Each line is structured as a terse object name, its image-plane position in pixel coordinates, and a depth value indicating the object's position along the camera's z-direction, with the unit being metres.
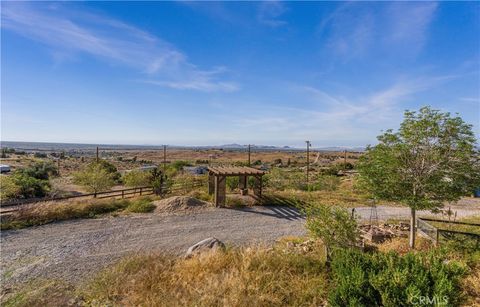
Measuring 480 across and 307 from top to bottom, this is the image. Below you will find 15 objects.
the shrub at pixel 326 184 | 24.90
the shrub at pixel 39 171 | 28.40
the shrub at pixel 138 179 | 20.92
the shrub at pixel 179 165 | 40.99
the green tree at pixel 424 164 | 7.52
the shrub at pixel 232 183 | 21.27
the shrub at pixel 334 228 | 6.87
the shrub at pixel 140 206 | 14.65
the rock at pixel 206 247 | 7.74
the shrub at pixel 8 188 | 15.03
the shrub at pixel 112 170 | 30.67
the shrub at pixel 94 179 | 18.08
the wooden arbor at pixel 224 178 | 15.93
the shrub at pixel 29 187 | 17.75
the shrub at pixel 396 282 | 4.21
